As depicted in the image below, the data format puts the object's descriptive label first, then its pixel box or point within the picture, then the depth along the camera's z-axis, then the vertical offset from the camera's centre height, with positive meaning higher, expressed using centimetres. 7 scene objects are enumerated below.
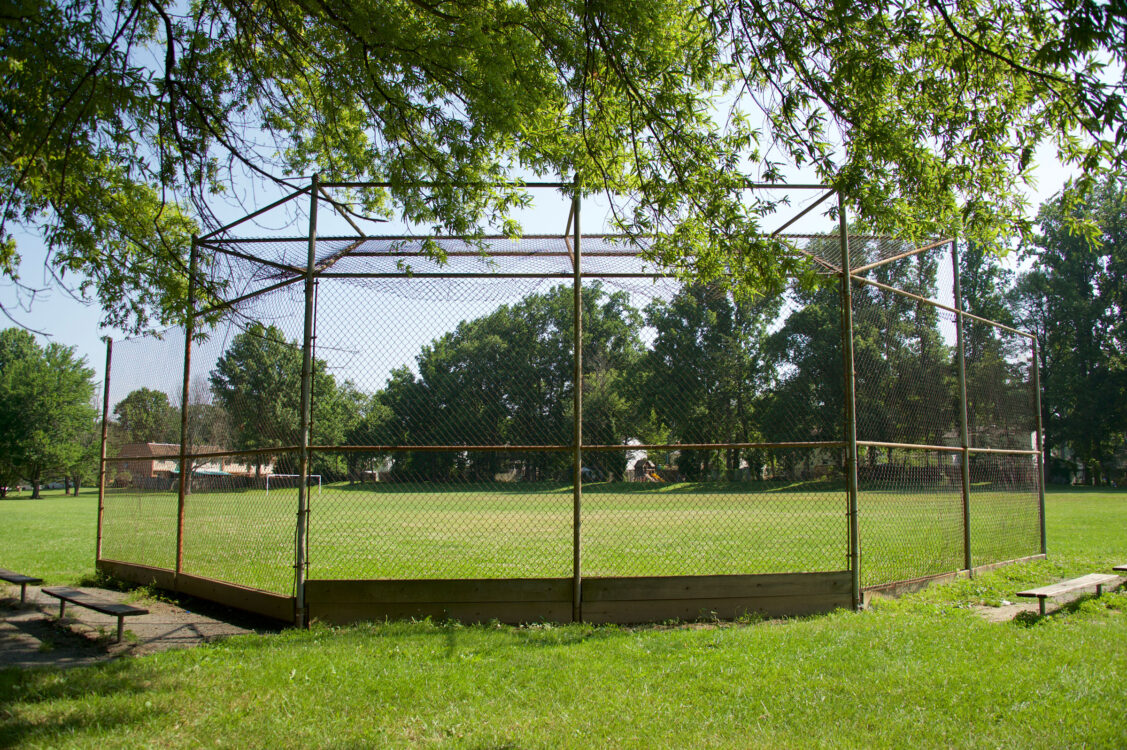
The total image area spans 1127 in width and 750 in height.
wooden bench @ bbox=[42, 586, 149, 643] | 618 -166
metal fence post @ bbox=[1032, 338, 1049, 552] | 1069 -42
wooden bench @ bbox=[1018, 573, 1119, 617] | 673 -152
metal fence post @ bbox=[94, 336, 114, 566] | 1020 +7
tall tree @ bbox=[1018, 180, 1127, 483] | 4909 +714
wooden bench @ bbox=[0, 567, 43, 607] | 795 -174
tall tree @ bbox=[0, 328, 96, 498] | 4759 +91
